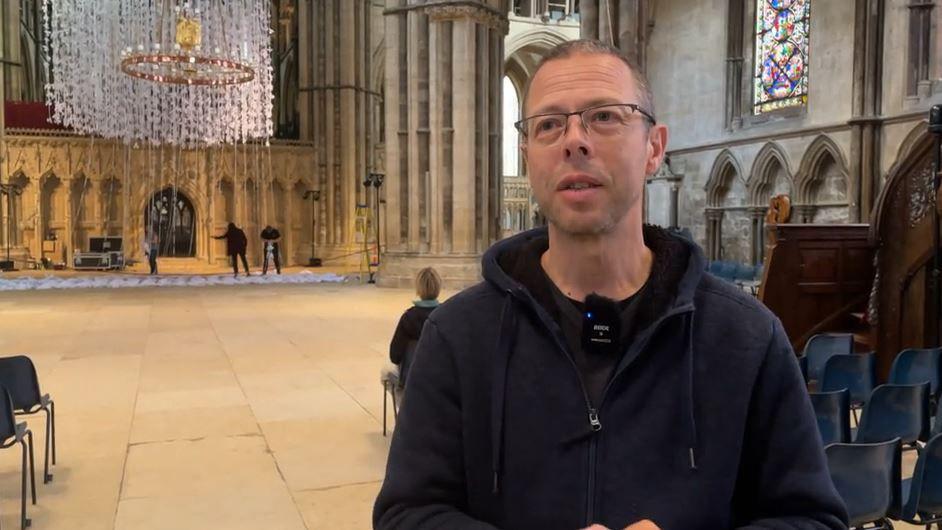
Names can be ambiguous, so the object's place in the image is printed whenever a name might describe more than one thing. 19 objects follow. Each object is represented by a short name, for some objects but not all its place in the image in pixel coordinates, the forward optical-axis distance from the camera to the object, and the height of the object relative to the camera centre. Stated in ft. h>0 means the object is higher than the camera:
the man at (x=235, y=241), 68.54 -1.81
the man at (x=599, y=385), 4.22 -0.92
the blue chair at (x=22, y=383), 16.24 -3.42
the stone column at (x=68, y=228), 79.10 -0.78
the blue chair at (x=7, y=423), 13.60 -3.57
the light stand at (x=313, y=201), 88.38 +2.25
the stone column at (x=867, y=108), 53.16 +7.80
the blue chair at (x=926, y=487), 10.83 -3.75
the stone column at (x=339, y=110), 90.12 +13.16
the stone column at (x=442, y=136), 56.54 +6.29
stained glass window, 62.75 +13.98
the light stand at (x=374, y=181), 63.68 +3.39
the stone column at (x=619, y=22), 52.95 +13.71
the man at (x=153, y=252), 71.31 -2.90
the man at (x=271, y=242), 70.23 -2.05
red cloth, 80.23 +10.94
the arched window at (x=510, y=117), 119.75 +16.23
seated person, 16.89 -2.46
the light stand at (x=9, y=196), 71.97 +2.36
